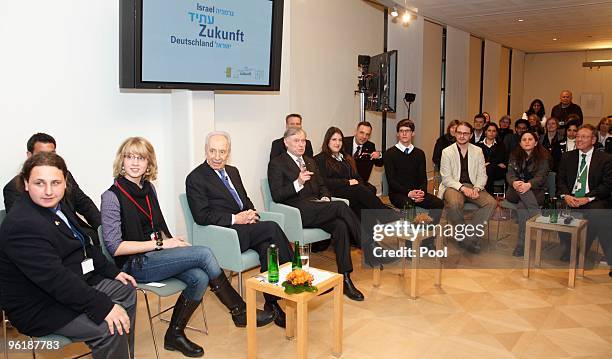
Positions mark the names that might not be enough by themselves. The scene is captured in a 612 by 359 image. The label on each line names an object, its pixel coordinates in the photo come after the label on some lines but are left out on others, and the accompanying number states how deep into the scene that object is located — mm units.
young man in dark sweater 5547
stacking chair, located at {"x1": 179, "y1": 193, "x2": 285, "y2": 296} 3777
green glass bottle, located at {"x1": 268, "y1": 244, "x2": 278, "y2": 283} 3182
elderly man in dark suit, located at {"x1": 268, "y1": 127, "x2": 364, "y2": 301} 4355
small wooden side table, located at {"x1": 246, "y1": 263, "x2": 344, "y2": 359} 2975
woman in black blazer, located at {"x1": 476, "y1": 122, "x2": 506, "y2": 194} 6793
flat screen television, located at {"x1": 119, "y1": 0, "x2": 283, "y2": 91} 4055
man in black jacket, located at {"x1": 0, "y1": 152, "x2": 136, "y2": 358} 2355
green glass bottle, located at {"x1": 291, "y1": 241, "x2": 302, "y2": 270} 3326
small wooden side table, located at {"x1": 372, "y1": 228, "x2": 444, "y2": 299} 4266
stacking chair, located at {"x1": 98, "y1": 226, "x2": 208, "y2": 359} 3109
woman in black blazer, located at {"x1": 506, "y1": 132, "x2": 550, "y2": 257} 5613
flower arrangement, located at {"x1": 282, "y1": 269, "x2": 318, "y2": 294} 2971
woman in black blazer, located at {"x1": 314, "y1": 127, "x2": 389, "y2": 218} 5336
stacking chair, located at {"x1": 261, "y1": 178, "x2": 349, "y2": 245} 4484
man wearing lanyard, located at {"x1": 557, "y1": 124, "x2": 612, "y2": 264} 5133
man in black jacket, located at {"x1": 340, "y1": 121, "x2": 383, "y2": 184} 6175
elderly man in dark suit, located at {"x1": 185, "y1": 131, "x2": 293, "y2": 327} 3896
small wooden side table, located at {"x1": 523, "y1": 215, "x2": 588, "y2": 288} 4609
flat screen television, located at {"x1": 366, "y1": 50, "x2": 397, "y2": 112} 7059
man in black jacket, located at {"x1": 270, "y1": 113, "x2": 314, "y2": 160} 5547
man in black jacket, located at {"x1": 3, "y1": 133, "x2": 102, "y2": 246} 3451
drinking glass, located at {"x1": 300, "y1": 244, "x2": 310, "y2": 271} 3312
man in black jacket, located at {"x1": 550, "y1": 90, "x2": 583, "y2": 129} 9116
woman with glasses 3164
